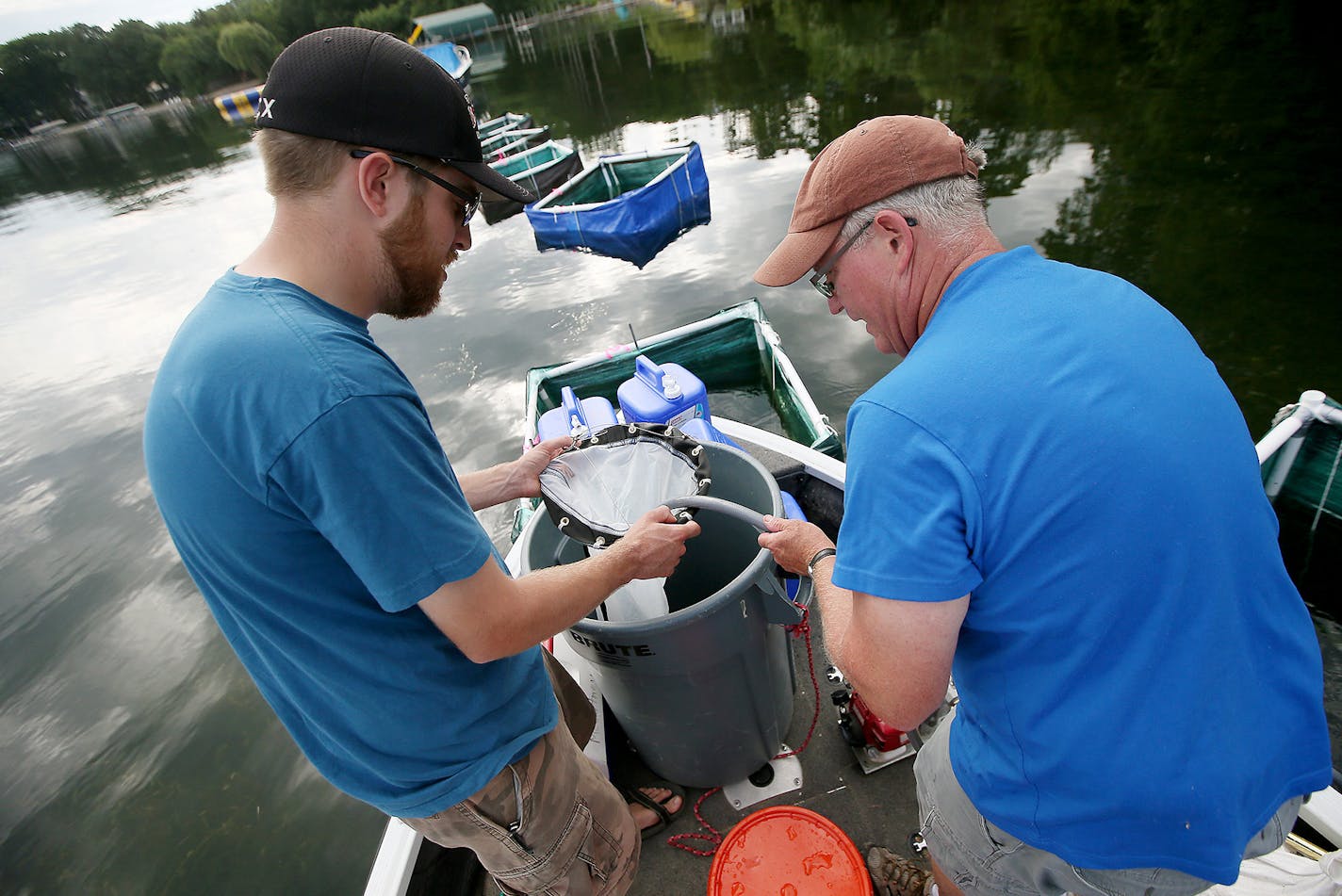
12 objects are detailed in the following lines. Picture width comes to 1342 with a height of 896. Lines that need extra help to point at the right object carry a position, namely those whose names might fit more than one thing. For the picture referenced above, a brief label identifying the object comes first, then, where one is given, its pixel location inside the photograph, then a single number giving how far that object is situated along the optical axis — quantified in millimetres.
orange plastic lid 1718
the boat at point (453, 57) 28872
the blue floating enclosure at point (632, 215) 10703
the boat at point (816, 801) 1731
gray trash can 1654
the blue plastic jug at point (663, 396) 3580
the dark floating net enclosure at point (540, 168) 12812
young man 955
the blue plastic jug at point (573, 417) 3666
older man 895
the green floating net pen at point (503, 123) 16797
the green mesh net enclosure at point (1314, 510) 2889
